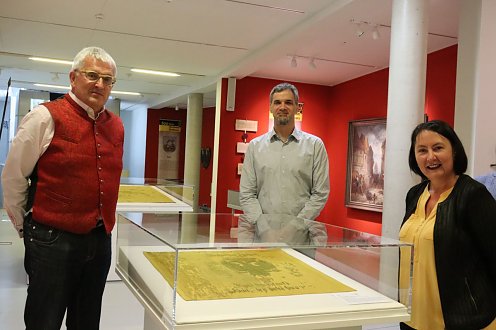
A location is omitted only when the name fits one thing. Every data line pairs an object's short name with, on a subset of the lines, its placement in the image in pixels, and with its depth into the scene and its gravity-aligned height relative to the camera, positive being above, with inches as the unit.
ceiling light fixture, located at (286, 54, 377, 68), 249.0 +57.8
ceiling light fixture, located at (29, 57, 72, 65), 293.9 +58.8
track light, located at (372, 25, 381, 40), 191.5 +55.4
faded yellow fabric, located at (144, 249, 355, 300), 51.1 -13.0
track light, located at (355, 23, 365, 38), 189.5 +56.0
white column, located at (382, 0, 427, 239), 129.8 +19.7
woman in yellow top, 68.9 -10.7
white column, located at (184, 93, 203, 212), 387.9 +18.7
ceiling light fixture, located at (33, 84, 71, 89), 371.2 +54.2
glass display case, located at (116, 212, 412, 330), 49.2 -13.6
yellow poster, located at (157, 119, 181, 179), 511.8 +13.5
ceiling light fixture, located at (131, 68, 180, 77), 316.7 +59.0
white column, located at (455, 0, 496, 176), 130.1 +22.5
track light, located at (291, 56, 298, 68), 248.4 +54.6
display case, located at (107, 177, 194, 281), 151.2 -13.1
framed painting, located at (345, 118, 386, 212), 264.1 +3.1
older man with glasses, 73.6 -5.8
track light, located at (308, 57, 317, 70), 253.0 +55.5
